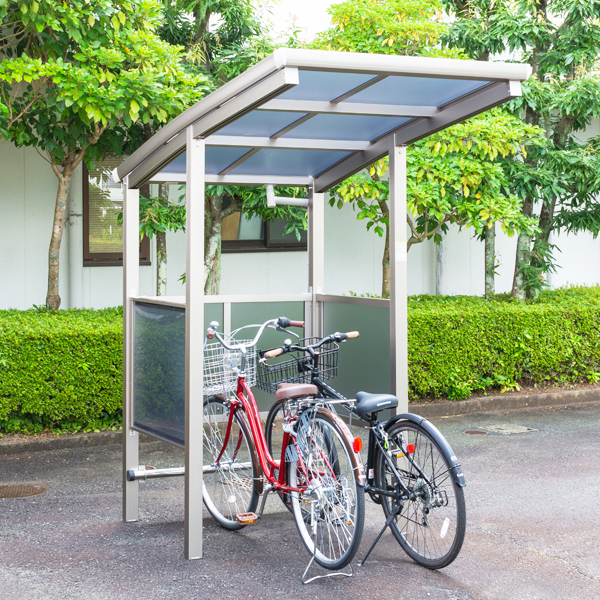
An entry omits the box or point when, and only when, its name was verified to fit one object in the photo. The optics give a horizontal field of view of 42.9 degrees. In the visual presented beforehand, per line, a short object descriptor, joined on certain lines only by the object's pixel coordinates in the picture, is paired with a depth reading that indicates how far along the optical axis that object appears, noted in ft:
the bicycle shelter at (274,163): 11.85
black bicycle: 12.30
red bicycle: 12.66
